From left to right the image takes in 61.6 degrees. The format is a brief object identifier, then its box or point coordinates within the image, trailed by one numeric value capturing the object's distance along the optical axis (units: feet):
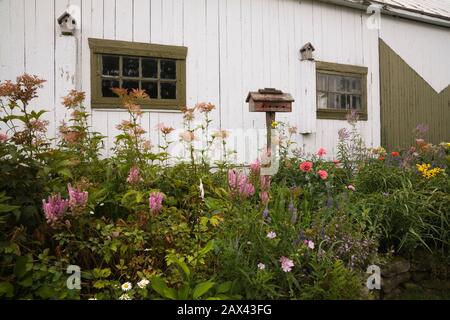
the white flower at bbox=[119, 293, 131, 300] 7.54
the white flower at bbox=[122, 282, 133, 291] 7.69
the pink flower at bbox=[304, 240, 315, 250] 8.37
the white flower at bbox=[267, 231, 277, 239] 8.03
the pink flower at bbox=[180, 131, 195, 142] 12.91
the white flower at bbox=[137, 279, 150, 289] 7.74
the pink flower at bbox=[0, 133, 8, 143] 9.11
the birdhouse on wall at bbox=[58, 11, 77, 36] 16.83
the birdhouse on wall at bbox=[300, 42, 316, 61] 22.21
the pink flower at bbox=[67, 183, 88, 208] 7.45
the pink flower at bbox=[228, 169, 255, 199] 7.72
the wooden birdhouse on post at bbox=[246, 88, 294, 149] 16.84
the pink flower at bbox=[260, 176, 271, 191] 8.63
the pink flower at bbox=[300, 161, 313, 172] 13.48
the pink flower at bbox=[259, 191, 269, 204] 8.35
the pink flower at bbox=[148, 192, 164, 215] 8.18
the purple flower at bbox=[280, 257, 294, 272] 7.53
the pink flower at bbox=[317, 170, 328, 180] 12.60
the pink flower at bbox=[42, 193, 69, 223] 7.19
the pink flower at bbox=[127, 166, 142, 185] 9.31
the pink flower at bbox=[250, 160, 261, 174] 9.30
